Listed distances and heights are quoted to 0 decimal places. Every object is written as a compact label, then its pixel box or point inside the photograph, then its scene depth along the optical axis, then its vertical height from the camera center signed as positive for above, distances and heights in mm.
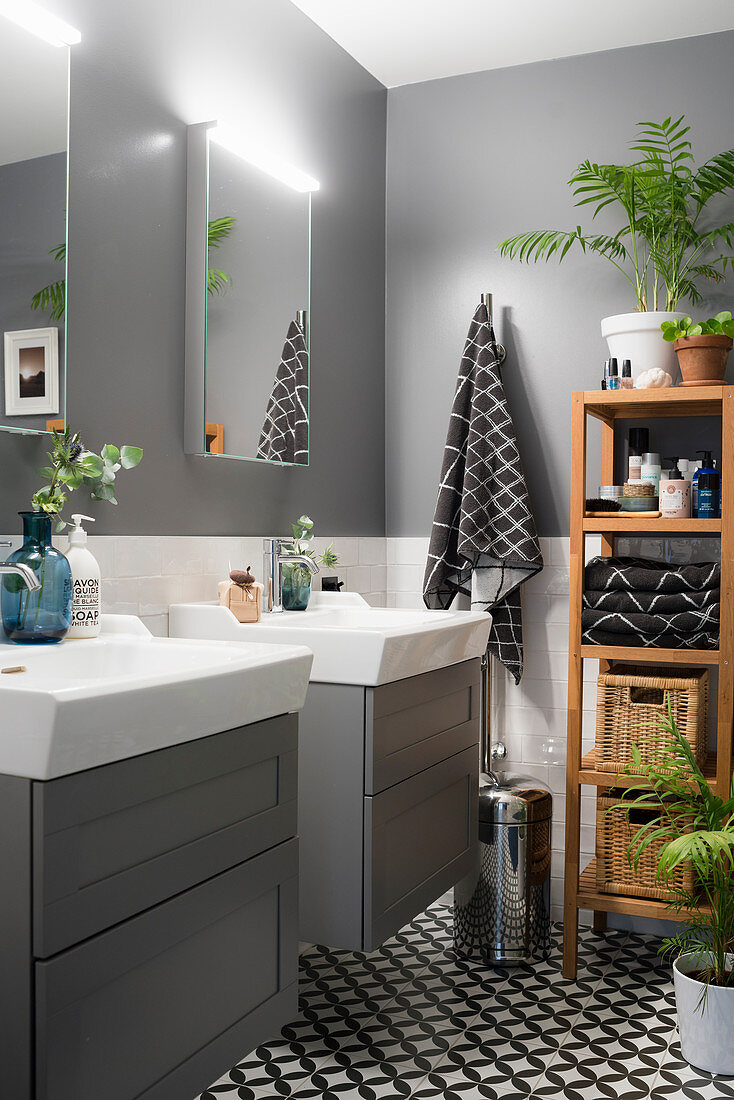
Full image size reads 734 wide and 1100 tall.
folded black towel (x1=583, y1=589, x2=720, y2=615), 2592 -169
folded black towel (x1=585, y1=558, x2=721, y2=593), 2625 -106
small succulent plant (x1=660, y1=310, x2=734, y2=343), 2650 +563
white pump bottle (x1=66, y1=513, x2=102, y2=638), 1779 -104
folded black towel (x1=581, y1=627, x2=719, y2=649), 2609 -273
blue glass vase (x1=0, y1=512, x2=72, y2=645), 1671 -108
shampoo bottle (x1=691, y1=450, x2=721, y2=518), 2703 +192
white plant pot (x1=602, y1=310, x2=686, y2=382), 2770 +549
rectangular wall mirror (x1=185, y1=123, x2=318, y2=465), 2295 +563
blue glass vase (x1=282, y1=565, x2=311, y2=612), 2518 -137
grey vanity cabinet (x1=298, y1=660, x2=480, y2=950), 1996 -567
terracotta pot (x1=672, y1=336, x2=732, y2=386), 2629 +476
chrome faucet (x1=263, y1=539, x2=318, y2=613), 2496 -82
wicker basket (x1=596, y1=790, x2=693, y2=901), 2682 -869
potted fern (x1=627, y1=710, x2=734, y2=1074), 2168 -871
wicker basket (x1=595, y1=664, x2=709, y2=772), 2633 -467
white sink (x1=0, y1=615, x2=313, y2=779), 1135 -220
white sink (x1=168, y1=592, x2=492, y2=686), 1985 -219
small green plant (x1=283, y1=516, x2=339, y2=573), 2586 -31
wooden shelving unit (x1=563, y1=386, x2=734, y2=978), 2562 -301
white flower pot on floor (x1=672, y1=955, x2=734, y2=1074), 2156 -1069
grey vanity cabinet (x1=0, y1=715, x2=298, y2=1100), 1152 -511
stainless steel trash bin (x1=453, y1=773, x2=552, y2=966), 2758 -986
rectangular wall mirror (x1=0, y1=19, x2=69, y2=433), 1757 +546
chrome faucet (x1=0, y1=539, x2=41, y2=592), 1613 -68
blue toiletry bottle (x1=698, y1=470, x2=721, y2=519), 2633 +111
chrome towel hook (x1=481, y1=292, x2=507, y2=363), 3135 +733
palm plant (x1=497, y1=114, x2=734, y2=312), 2752 +910
